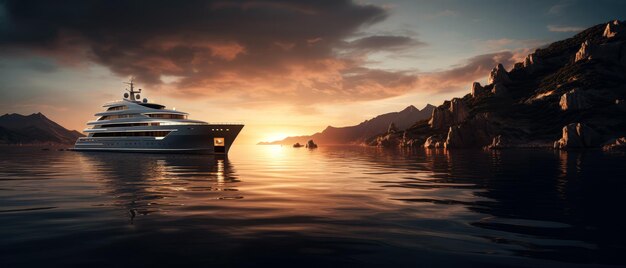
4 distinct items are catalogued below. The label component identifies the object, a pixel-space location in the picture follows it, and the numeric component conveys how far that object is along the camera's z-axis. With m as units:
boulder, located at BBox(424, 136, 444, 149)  148.25
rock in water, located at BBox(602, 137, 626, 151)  91.80
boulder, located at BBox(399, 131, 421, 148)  176.62
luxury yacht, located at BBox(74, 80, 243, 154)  58.78
